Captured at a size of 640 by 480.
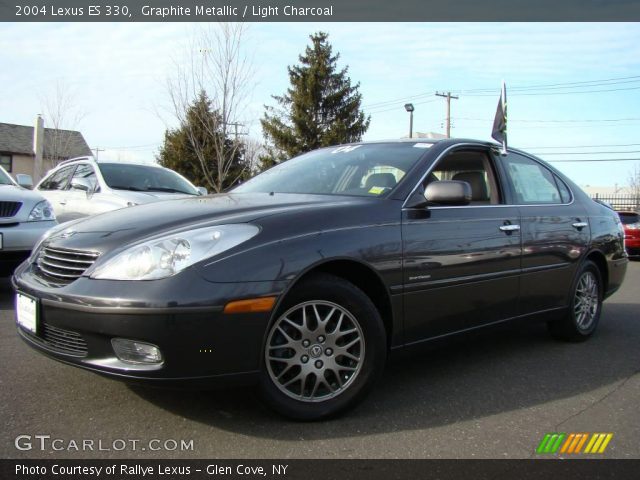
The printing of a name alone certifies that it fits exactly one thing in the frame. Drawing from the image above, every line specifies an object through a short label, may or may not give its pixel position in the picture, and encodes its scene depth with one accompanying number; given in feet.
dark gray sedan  8.27
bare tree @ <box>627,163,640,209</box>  140.30
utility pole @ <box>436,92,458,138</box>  129.77
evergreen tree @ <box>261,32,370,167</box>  99.14
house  98.63
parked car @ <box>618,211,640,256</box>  46.47
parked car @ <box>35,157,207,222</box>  25.17
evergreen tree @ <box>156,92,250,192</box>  53.83
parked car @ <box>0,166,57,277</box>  18.29
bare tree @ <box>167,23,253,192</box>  51.12
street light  87.66
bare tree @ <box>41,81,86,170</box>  93.80
